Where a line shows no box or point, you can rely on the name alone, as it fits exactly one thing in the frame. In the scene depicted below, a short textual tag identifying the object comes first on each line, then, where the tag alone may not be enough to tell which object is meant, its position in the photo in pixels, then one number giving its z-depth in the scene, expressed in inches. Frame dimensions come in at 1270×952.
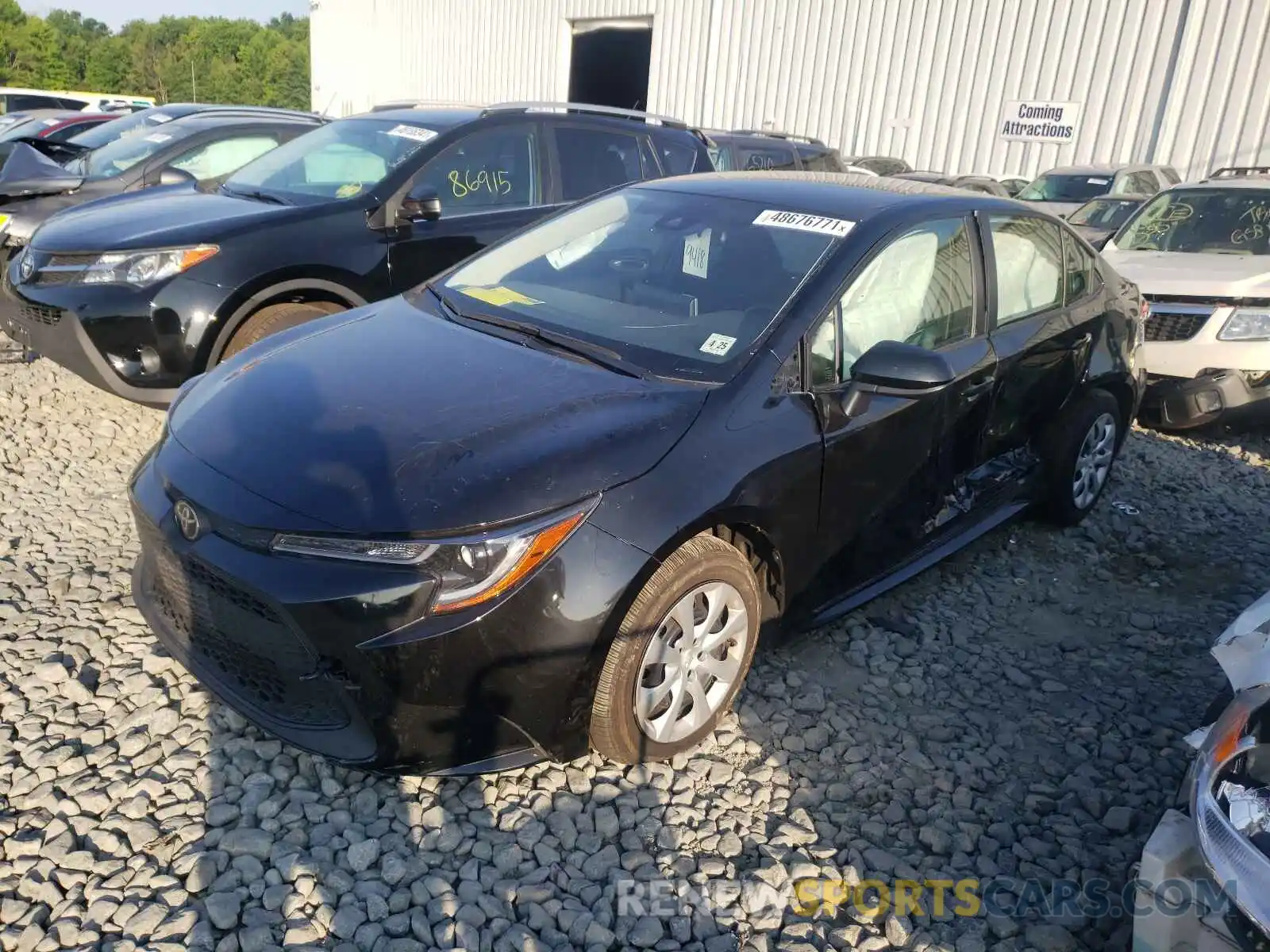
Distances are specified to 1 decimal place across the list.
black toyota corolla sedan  94.4
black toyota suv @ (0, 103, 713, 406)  182.2
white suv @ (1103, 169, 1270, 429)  256.8
